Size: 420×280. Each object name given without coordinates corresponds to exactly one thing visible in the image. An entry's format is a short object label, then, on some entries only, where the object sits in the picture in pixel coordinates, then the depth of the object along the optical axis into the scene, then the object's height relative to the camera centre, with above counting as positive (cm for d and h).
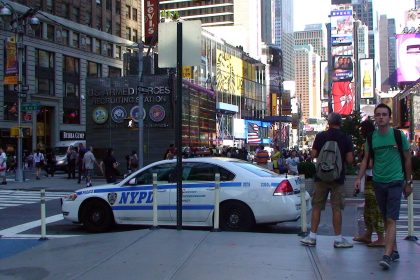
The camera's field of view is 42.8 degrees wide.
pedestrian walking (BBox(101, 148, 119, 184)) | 2031 -106
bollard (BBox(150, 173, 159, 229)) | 907 -113
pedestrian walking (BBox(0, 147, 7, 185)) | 2392 -107
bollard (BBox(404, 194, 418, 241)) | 823 -129
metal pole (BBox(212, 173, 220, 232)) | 891 -108
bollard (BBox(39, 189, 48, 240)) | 925 -134
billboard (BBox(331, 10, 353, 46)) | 9469 +2003
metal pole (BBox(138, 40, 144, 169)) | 2421 +111
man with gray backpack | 717 -43
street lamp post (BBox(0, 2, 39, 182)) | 2655 +451
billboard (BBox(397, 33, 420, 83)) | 6581 +981
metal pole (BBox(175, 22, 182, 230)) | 871 +20
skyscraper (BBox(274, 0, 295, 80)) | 18275 +3873
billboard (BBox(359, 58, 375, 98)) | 9375 +1067
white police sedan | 966 -110
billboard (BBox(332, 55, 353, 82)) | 8838 +1163
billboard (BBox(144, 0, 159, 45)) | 4178 +946
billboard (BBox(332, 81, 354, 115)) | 8556 +703
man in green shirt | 635 -37
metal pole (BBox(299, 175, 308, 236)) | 837 -112
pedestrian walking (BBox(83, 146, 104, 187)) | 2256 -100
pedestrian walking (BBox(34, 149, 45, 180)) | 2820 -108
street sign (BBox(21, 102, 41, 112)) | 2700 +173
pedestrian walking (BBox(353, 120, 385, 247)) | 762 -111
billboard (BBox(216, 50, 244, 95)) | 7775 +1032
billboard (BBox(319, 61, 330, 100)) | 11519 +1381
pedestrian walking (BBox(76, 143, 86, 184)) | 2523 -80
